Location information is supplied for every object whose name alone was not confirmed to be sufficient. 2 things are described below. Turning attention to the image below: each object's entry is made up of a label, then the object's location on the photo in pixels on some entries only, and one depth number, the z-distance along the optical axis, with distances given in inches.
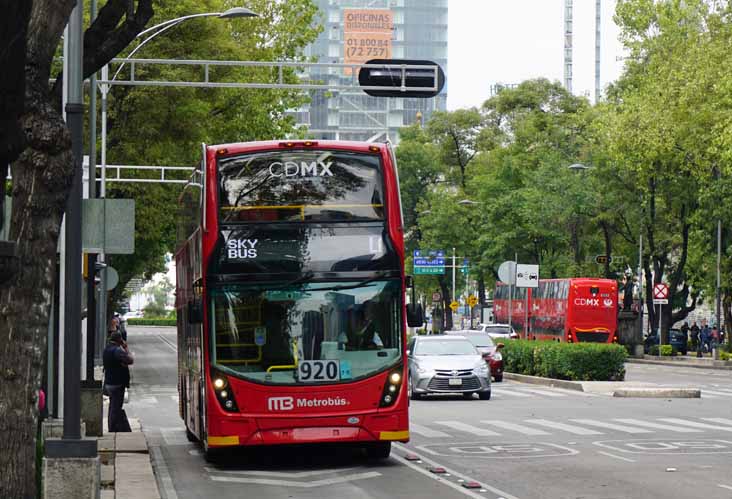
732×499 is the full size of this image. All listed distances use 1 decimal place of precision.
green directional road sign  3548.2
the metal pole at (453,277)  3315.9
